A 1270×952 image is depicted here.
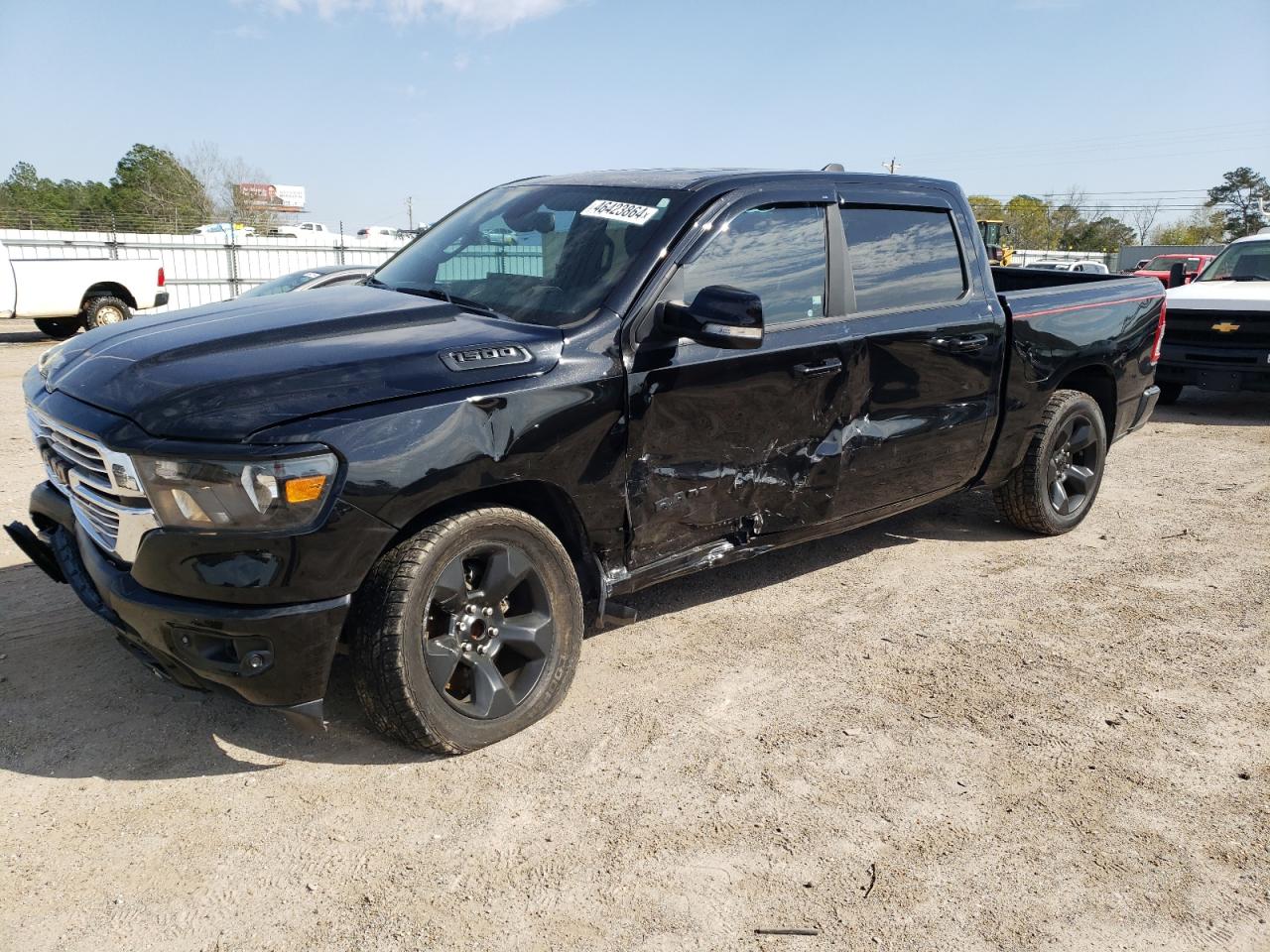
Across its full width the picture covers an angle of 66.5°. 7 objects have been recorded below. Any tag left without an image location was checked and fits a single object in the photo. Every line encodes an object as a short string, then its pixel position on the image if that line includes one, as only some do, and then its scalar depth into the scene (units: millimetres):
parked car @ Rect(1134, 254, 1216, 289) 26469
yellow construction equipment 30984
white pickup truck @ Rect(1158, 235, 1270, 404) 9211
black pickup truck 2723
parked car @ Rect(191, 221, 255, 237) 28062
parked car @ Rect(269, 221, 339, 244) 26530
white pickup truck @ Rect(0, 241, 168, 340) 14625
